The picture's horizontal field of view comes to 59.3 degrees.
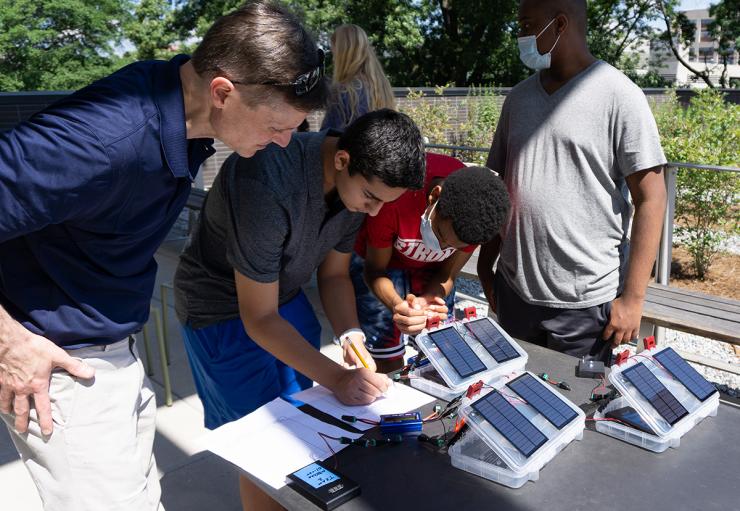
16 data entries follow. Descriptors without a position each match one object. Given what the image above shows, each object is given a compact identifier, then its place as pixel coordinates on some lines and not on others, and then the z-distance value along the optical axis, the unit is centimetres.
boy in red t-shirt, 177
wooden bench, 291
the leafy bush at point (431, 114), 978
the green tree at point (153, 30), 1902
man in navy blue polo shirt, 118
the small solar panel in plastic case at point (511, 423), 134
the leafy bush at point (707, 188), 487
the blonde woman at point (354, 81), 320
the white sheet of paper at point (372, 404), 162
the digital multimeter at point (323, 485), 126
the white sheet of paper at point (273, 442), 140
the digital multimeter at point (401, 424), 150
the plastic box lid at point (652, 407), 143
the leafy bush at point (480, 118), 1077
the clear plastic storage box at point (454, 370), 169
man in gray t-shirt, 204
